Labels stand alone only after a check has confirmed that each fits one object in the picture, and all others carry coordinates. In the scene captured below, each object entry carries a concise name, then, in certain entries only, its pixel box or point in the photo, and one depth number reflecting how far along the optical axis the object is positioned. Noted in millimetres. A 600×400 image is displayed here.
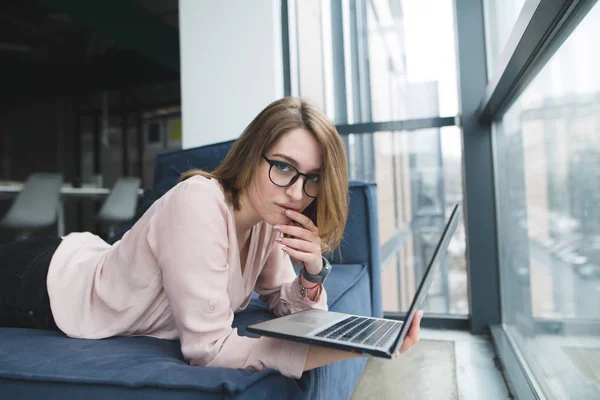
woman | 785
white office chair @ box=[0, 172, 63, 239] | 4355
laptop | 621
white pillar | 2613
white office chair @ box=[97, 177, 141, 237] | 5475
